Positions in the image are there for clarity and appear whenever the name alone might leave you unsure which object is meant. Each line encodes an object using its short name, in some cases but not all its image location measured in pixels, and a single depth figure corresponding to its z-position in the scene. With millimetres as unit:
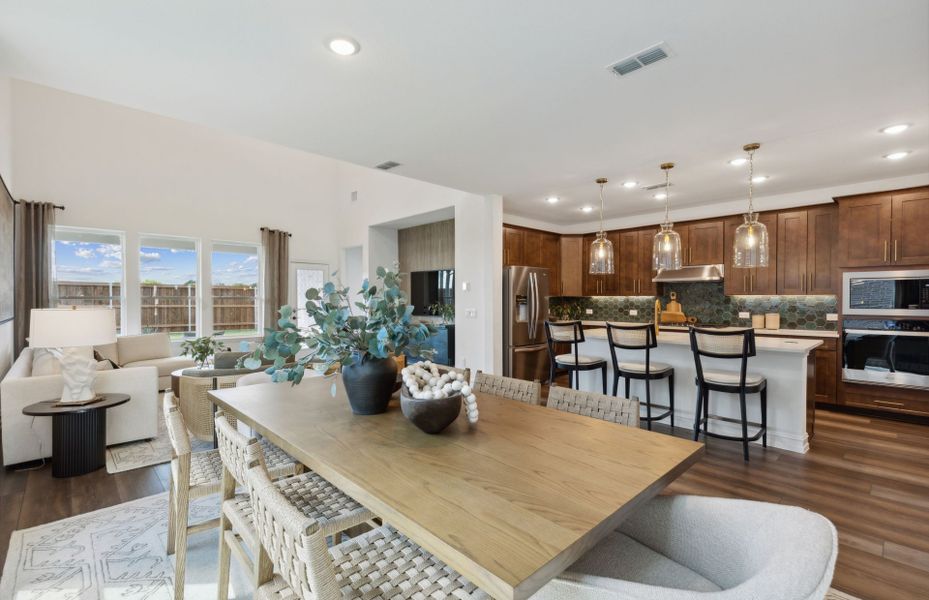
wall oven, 4168
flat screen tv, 6797
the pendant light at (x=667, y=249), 3582
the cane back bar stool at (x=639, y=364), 3788
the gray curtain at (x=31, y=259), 5398
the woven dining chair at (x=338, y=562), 860
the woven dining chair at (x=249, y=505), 1300
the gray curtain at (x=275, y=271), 7566
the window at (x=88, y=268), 6020
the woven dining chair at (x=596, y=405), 1747
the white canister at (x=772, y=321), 5377
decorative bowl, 1462
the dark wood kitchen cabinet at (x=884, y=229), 4273
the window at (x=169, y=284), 6633
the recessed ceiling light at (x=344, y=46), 2062
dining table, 857
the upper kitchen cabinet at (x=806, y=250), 4941
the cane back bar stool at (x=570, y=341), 4207
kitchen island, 3504
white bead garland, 1488
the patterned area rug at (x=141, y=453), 3289
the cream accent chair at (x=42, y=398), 3152
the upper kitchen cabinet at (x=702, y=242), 5699
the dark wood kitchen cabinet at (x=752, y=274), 5281
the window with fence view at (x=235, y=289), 7328
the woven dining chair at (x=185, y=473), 1682
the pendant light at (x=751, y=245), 3328
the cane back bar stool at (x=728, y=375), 3305
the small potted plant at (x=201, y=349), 4535
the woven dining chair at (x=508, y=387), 2162
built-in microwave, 4188
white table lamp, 2809
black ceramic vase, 1737
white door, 8148
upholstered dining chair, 803
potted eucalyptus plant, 1667
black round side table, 3027
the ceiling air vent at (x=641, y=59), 2115
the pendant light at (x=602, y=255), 3965
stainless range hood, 5664
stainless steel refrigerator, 5457
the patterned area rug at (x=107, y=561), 1894
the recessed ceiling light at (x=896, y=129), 3146
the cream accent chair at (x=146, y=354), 5762
